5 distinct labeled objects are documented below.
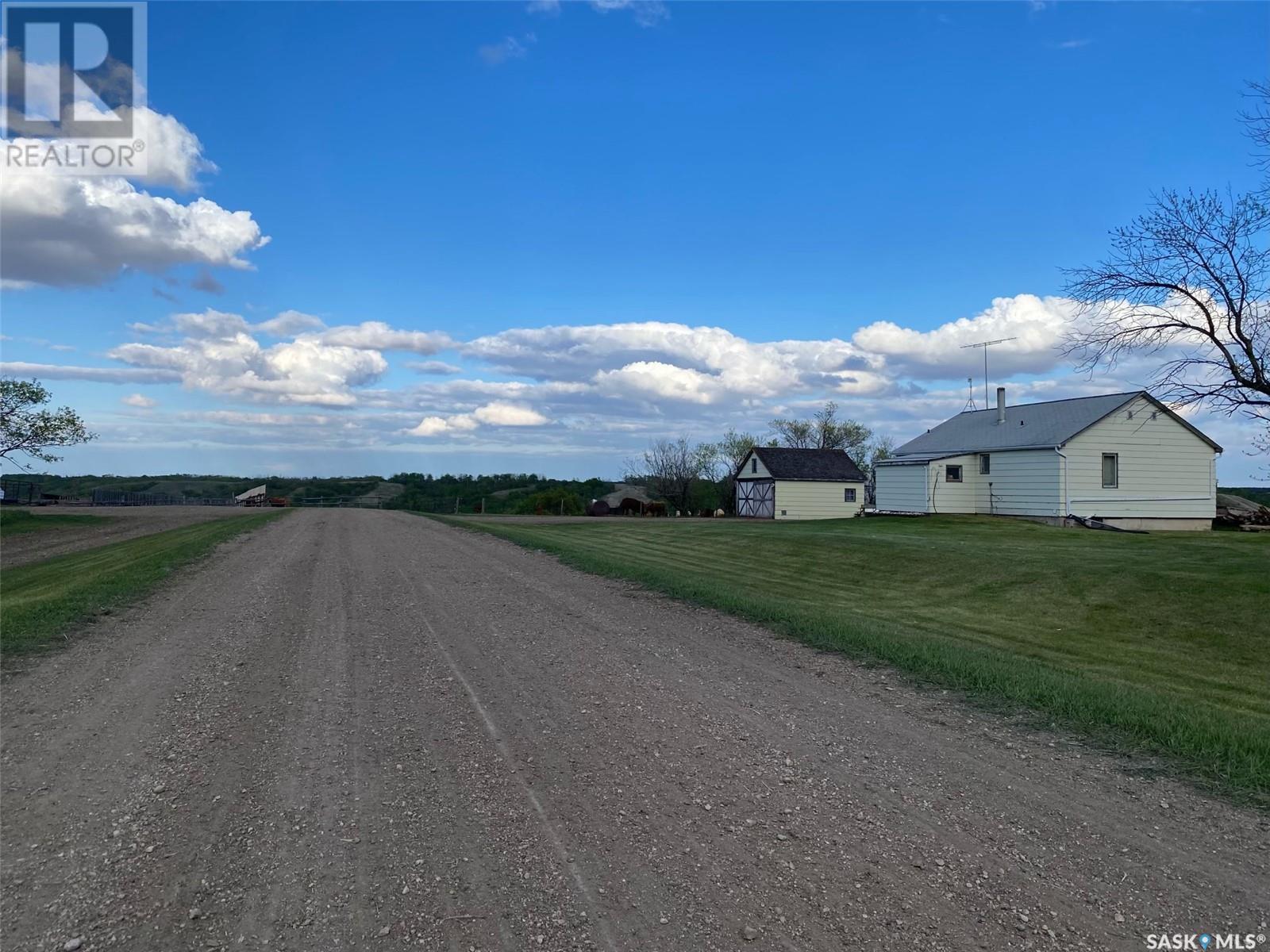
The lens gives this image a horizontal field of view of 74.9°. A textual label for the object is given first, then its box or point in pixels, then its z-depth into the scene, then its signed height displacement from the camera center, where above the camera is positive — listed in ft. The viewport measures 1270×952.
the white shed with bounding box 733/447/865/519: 159.33 +1.37
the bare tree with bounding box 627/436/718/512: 219.78 +4.66
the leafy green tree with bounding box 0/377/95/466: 126.82 +10.83
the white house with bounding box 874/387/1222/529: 106.42 +3.23
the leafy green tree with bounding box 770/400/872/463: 242.78 +16.80
